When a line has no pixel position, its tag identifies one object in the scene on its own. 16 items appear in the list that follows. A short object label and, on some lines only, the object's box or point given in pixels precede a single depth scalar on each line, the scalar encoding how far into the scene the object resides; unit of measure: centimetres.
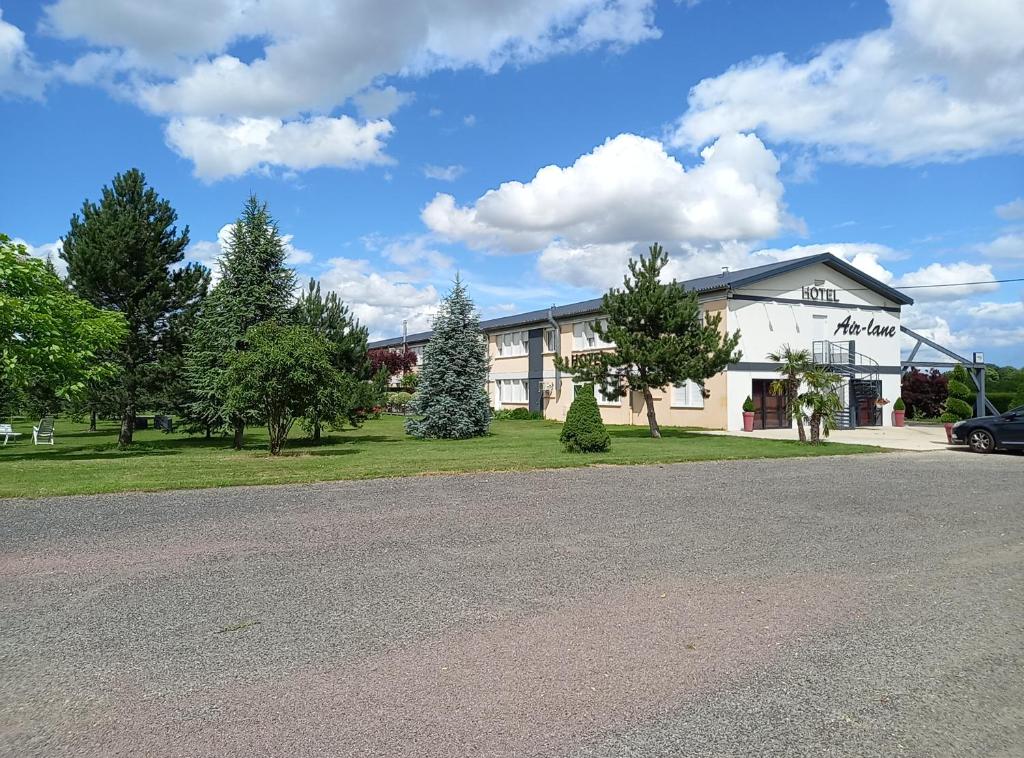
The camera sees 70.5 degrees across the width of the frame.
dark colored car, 1966
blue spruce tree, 2750
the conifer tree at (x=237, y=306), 2311
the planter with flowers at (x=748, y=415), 3003
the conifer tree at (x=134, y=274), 2373
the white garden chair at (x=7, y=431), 2716
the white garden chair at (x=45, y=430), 2616
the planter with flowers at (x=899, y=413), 3447
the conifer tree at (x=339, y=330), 2630
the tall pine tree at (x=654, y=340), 2453
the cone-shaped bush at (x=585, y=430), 1845
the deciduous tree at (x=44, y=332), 1909
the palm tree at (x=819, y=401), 2122
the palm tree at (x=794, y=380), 2208
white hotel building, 3150
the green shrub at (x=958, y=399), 3088
